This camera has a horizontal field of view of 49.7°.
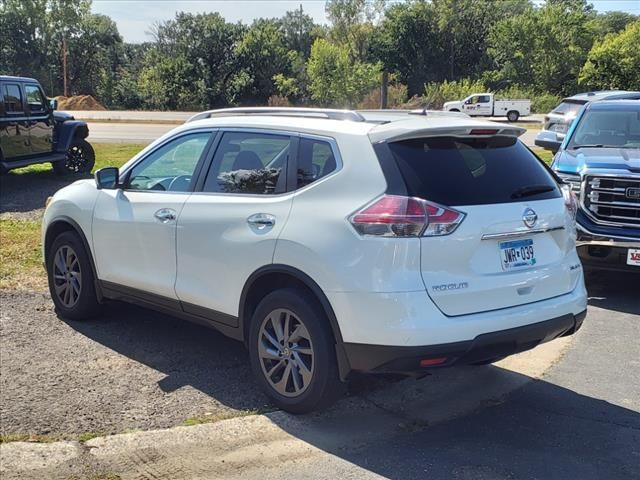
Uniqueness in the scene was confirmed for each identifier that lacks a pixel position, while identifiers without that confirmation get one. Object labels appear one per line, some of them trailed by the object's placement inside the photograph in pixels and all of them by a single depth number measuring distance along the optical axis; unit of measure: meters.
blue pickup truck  6.78
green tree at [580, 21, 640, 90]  45.59
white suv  3.69
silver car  18.44
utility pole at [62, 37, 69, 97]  70.72
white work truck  41.56
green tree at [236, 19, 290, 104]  57.41
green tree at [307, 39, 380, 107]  50.00
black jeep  13.66
